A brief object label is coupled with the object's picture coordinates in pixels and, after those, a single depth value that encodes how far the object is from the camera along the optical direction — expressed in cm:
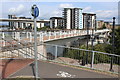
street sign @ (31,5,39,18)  372
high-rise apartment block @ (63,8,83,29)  8394
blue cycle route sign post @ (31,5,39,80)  373
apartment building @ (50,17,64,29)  8106
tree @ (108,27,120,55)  1701
